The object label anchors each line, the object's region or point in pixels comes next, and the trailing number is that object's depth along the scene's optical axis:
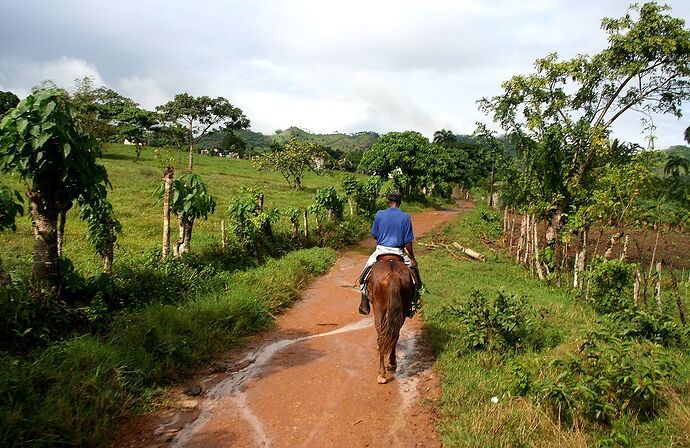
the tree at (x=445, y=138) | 62.44
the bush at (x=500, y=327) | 5.94
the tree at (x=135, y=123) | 42.22
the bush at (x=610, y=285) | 8.56
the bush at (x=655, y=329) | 6.11
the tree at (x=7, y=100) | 39.67
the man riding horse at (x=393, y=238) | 6.05
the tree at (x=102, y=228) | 7.96
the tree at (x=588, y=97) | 10.84
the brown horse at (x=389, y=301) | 5.46
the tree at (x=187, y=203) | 9.13
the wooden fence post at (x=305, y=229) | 14.54
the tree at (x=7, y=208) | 6.05
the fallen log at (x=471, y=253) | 14.56
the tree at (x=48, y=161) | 5.30
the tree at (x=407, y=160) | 31.72
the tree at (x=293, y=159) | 32.06
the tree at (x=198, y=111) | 35.59
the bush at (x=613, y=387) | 3.96
